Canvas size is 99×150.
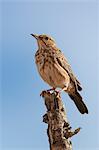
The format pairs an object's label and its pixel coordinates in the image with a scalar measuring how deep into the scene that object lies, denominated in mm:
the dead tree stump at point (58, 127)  10955
